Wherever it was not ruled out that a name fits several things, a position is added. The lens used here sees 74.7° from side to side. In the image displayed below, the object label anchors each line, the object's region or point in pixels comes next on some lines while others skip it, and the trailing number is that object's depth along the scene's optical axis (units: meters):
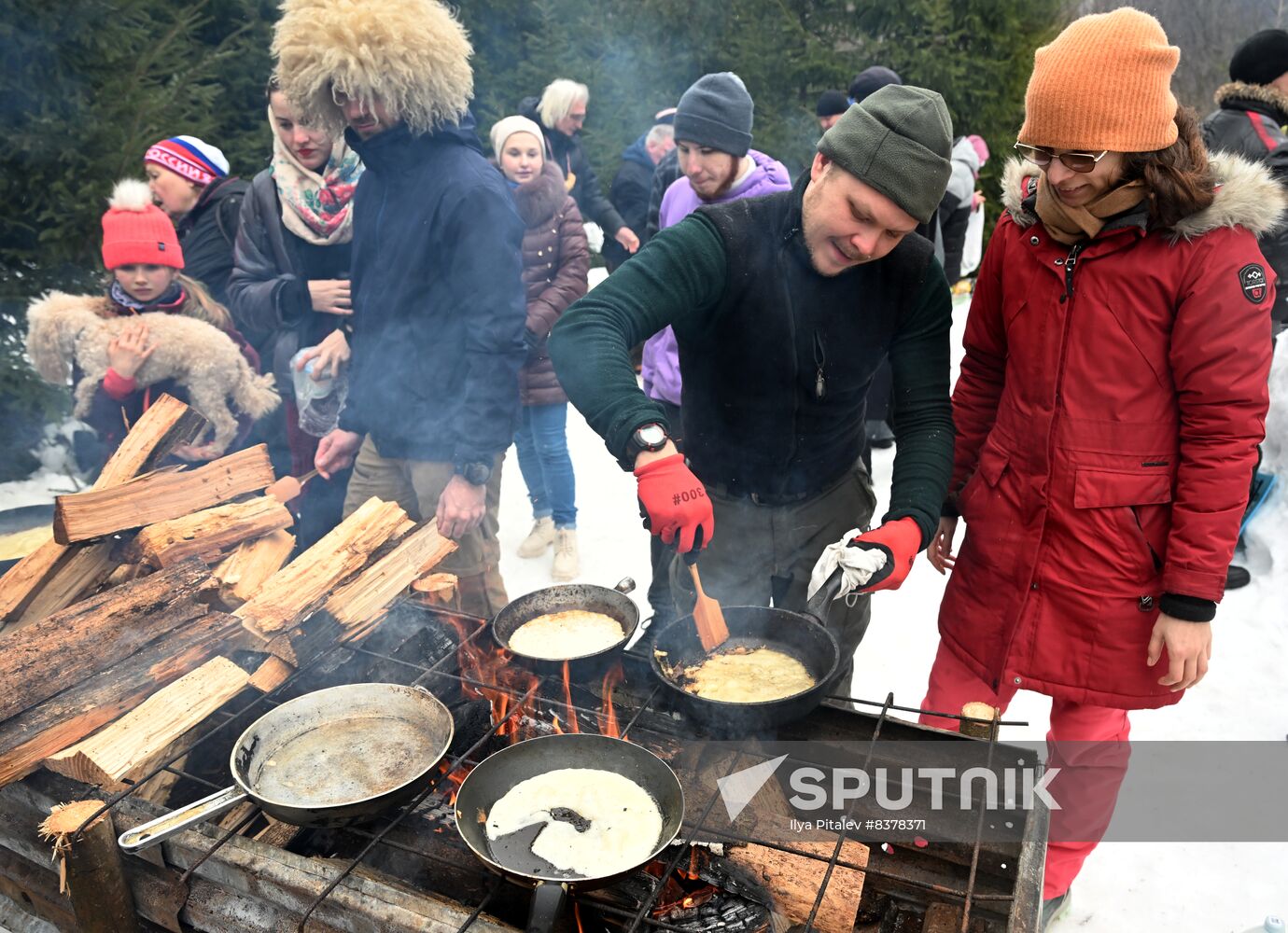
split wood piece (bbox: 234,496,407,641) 2.72
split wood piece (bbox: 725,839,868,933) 2.01
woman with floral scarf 4.05
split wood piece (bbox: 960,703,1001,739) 2.36
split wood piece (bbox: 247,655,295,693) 2.59
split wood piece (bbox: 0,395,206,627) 3.08
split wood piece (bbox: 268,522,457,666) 2.79
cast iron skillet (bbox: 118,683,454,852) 1.96
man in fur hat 3.12
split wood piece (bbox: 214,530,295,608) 2.97
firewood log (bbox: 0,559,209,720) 2.49
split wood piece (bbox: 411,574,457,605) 3.17
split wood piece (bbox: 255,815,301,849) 2.23
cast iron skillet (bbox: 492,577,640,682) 2.77
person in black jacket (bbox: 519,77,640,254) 7.55
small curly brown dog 4.03
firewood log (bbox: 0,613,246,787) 2.31
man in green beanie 2.29
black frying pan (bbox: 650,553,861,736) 2.17
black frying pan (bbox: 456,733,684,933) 1.75
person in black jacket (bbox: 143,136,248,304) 4.78
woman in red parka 2.26
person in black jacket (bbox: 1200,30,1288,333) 4.26
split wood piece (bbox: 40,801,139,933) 2.13
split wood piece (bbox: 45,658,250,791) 2.25
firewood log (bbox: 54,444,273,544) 3.00
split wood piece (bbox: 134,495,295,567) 3.03
